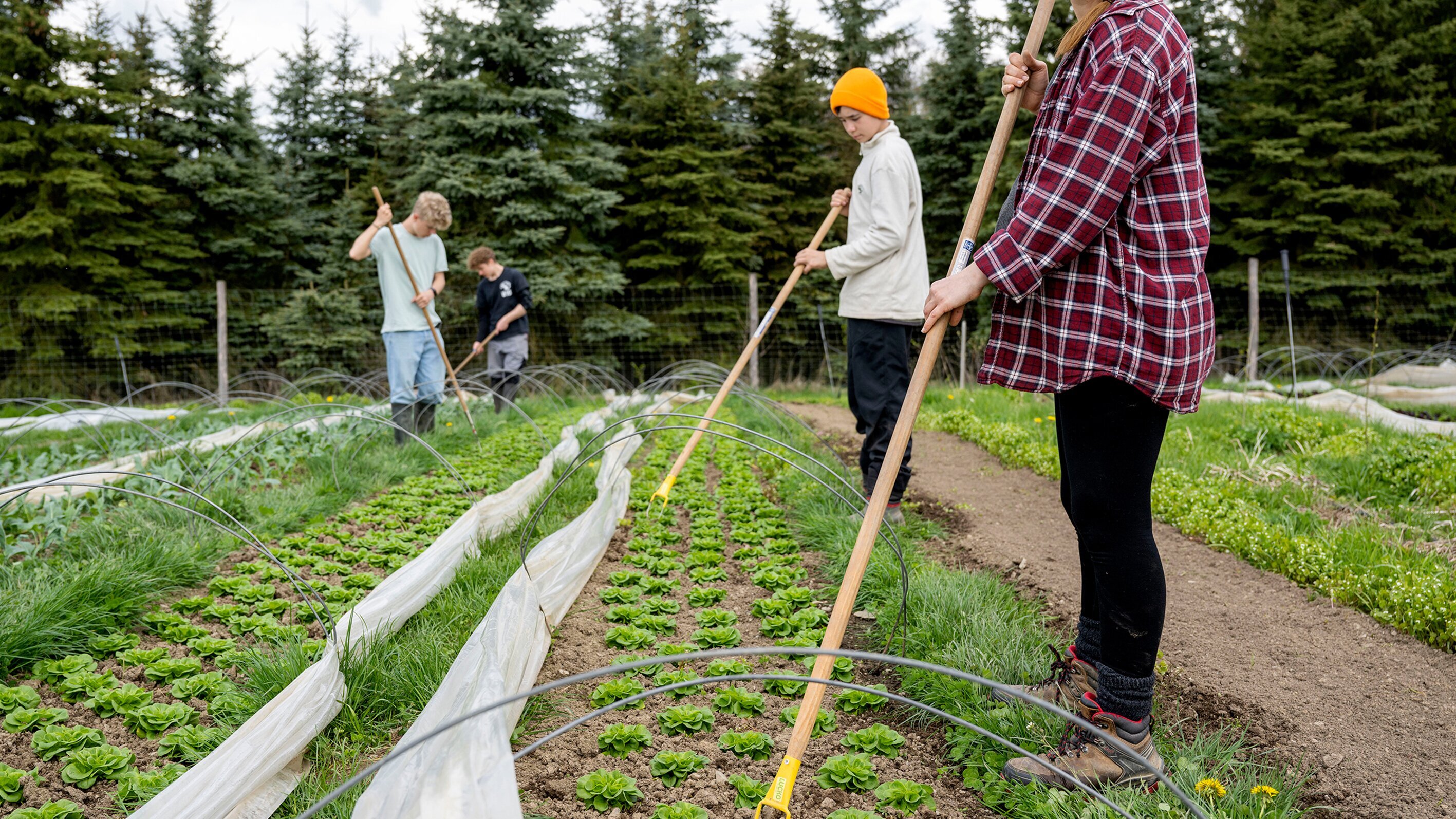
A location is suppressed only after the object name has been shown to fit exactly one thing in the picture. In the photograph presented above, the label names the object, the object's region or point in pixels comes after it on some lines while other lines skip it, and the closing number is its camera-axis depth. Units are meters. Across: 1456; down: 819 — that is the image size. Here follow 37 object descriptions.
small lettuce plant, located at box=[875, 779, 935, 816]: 1.76
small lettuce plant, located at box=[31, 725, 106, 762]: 1.99
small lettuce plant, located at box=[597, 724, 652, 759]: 2.01
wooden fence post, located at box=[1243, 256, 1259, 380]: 9.12
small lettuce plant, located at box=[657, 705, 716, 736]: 2.10
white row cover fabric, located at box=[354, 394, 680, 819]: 1.47
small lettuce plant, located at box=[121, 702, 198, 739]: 2.10
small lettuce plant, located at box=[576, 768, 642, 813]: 1.78
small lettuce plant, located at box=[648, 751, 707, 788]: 1.89
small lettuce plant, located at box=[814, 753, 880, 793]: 1.83
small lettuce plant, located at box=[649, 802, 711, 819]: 1.68
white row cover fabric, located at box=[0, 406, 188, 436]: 5.65
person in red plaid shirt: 1.57
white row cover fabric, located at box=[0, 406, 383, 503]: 3.98
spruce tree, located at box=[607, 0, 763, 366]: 13.02
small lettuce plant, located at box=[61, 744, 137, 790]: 1.88
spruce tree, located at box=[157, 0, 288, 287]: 13.04
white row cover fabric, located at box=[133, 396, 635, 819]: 1.66
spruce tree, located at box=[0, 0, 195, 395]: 11.63
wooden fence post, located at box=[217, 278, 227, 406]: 10.16
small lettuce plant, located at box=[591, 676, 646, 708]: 2.21
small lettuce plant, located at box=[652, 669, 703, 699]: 2.29
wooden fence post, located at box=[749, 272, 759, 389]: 10.17
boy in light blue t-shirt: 5.29
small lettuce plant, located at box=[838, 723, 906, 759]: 1.99
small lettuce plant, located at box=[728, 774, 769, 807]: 1.77
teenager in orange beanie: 3.43
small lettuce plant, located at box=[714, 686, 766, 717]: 2.19
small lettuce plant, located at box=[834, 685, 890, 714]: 2.19
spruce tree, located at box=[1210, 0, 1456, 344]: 11.59
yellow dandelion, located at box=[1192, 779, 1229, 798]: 1.66
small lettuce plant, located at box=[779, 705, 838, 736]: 2.08
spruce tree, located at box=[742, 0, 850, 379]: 14.18
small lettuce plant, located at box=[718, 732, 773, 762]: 1.98
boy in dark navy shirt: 7.32
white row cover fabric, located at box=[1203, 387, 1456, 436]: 5.30
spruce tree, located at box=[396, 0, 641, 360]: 11.73
